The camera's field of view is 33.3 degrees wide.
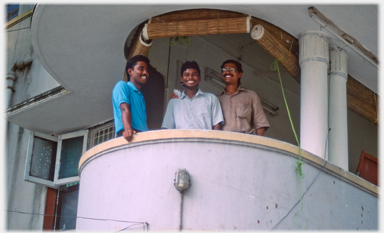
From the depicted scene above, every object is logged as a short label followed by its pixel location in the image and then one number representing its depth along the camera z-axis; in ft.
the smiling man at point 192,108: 27.91
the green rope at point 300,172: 24.97
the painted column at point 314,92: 28.71
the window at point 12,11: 49.17
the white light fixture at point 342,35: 29.10
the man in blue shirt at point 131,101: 26.21
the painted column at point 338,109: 29.71
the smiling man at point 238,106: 28.40
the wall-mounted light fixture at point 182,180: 23.38
